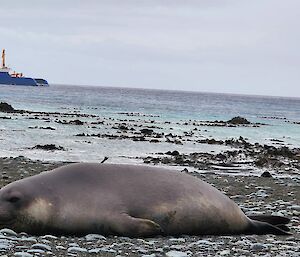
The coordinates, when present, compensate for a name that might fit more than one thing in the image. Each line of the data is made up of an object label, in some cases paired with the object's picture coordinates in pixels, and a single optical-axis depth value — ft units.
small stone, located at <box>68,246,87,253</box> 39.43
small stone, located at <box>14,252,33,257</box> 36.80
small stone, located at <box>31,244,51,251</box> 39.38
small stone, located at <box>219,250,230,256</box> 40.65
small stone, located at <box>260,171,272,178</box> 107.22
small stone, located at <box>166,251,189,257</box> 39.10
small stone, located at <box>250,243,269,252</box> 42.30
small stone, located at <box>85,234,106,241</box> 43.15
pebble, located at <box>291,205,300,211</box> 64.32
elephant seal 43.85
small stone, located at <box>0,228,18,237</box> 42.70
